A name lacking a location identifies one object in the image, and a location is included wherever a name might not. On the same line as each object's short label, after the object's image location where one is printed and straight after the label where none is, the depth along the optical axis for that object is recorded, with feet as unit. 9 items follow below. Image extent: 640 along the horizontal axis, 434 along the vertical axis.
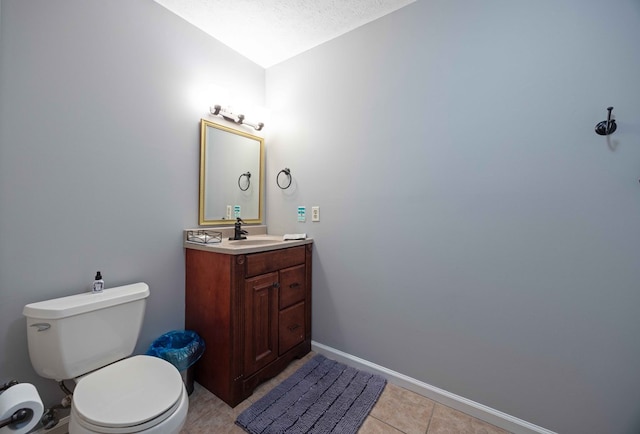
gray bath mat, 4.32
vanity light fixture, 6.16
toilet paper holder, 2.28
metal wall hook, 3.59
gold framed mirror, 6.16
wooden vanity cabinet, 4.81
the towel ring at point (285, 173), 7.09
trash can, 4.70
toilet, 2.93
